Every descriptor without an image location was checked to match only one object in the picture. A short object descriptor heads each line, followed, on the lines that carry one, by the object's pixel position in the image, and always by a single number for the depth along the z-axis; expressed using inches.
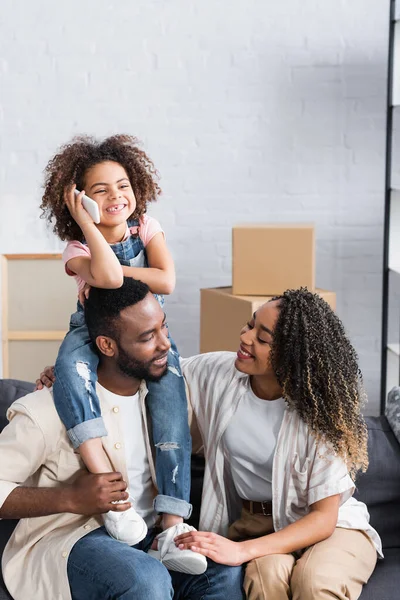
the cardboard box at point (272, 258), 146.6
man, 79.0
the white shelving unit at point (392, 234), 157.9
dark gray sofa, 93.0
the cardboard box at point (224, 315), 147.9
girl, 83.0
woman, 80.5
